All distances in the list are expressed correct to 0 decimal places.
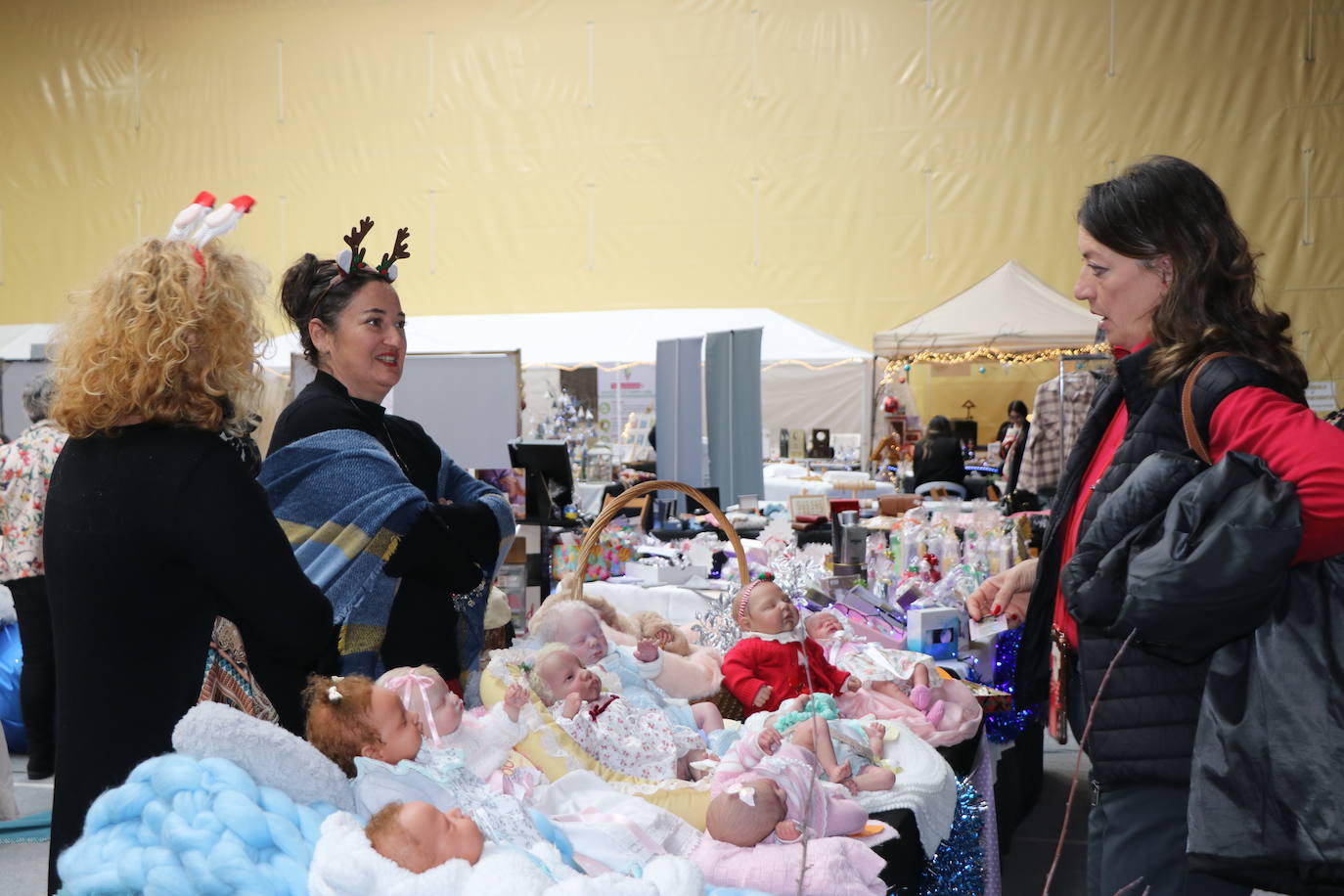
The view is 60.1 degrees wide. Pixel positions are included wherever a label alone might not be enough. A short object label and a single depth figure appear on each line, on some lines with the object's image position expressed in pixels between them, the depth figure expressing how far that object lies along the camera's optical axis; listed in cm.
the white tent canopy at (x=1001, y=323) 961
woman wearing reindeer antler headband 215
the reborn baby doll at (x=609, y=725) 211
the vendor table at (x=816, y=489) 724
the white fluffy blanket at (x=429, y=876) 123
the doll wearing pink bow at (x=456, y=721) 177
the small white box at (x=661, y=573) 414
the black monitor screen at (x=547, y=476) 421
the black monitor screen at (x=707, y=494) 531
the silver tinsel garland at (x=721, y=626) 305
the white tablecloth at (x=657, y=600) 382
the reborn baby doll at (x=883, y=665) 271
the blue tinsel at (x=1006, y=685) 314
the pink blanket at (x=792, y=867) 164
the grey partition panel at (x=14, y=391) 745
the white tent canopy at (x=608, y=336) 1087
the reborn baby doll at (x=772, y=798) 174
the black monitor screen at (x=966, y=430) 1207
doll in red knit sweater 274
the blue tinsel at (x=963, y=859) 221
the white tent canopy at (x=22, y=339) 1278
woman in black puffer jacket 150
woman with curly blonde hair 151
